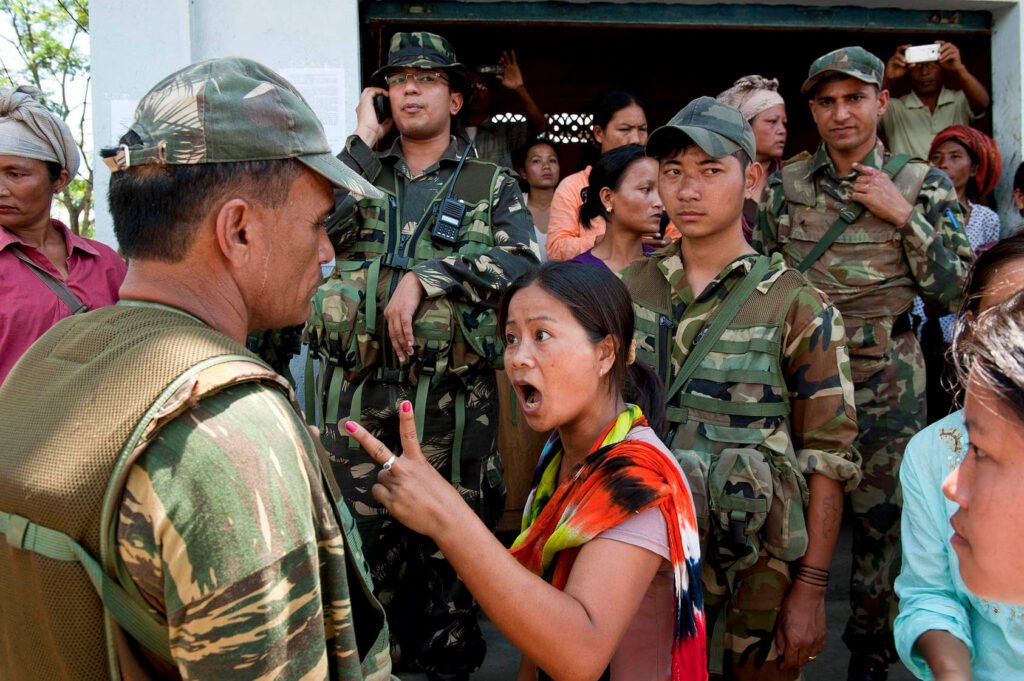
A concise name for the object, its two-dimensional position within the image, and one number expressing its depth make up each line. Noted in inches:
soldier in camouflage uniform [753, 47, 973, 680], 136.5
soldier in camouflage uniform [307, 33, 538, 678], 131.3
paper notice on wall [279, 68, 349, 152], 173.9
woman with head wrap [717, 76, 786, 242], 183.2
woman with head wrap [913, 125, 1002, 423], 186.9
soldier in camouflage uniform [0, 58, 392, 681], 44.1
